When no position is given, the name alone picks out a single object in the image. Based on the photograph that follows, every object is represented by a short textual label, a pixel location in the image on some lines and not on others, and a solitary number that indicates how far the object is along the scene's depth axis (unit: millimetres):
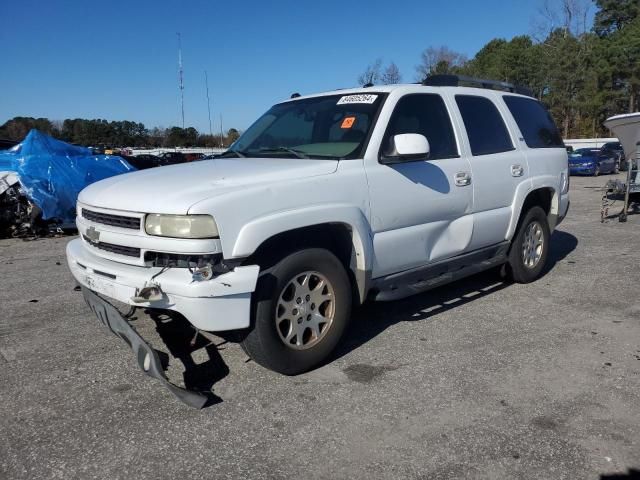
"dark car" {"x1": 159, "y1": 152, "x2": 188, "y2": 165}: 19958
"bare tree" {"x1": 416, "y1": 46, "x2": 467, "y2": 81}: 47500
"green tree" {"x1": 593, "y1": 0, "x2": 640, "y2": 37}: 60281
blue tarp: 9672
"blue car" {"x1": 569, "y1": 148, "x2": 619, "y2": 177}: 25016
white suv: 3090
